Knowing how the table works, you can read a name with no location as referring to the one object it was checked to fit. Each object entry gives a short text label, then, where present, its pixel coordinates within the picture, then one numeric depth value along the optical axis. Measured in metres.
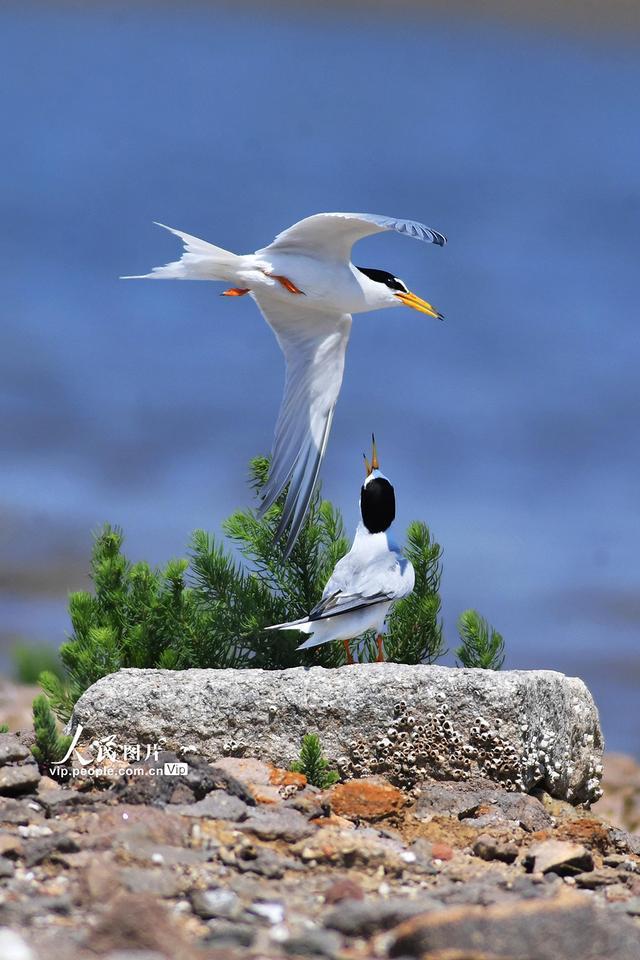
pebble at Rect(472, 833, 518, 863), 9.20
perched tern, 11.70
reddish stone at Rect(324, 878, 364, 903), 7.18
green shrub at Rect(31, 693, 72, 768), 10.09
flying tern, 13.83
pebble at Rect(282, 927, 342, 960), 6.06
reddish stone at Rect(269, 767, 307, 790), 10.39
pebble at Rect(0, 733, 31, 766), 10.09
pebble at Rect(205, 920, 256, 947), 6.22
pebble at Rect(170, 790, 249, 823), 8.77
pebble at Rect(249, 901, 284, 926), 6.76
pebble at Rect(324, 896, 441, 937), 6.55
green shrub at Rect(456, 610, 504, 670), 13.94
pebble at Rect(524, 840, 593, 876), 8.89
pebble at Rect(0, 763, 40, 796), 9.23
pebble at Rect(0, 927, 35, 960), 5.50
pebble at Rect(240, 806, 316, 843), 8.55
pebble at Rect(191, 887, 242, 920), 6.74
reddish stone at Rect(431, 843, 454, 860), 8.92
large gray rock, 11.17
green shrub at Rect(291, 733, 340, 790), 10.49
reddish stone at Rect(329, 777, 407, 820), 9.93
